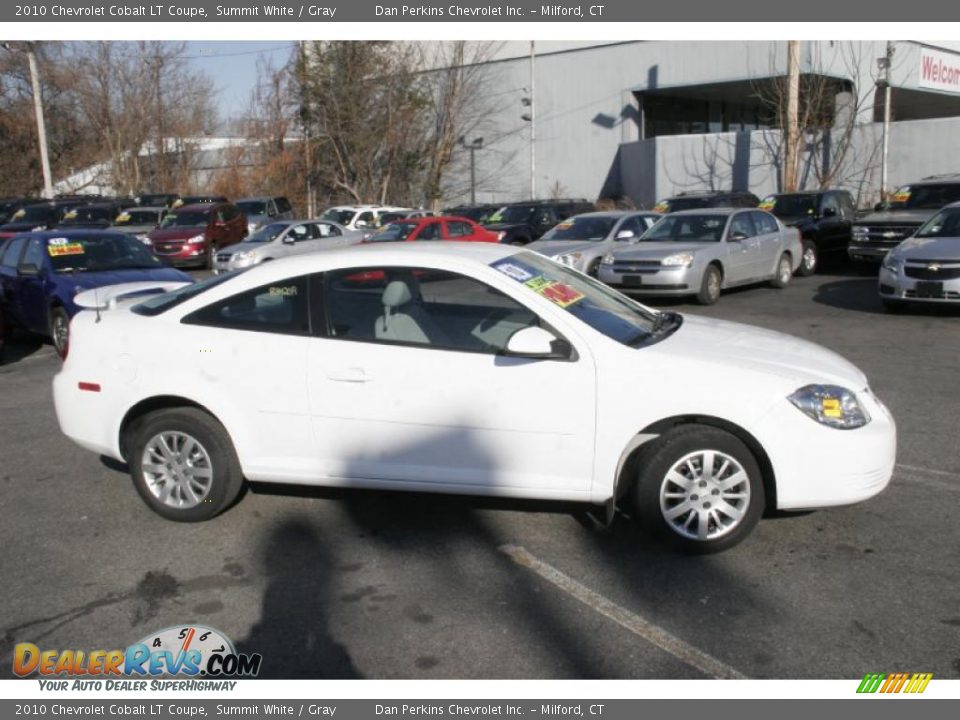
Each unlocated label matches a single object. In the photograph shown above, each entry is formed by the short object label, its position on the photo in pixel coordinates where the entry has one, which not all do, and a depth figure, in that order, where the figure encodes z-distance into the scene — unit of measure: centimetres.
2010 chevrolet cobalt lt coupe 463
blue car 1102
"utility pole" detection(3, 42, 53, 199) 3033
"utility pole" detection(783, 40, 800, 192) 2661
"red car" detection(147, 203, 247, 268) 2356
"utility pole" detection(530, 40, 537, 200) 3378
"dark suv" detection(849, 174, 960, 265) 1667
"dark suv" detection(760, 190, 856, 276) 1881
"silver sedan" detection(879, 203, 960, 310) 1198
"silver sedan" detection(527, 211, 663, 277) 1579
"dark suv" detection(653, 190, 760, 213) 2161
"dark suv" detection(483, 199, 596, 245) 2130
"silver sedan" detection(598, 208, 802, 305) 1380
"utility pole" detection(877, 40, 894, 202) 2658
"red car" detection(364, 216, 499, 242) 1859
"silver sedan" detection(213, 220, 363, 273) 2059
